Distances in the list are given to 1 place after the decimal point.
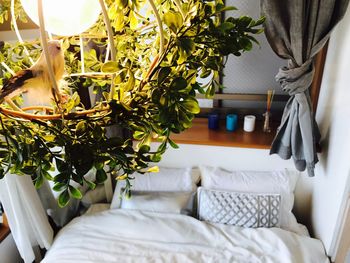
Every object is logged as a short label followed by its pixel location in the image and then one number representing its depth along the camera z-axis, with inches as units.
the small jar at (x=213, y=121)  71.6
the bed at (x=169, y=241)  53.9
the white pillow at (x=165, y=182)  69.7
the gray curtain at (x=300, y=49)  48.4
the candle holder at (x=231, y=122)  70.1
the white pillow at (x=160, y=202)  64.8
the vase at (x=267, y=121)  67.2
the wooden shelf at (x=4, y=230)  61.8
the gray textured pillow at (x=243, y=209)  61.0
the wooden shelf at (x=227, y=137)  66.3
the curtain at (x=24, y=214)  55.6
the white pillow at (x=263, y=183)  63.4
